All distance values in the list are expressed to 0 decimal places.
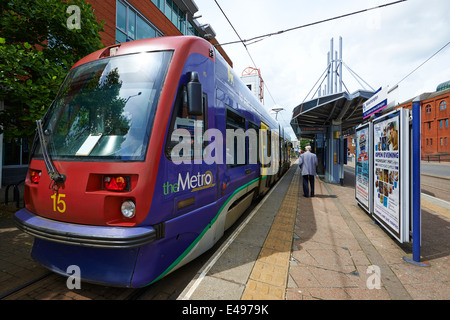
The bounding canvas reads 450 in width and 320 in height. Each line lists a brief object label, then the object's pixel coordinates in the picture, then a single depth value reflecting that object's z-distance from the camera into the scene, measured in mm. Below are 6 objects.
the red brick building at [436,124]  38531
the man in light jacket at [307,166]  7430
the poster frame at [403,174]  3193
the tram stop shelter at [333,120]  8602
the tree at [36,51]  4016
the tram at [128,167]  2090
